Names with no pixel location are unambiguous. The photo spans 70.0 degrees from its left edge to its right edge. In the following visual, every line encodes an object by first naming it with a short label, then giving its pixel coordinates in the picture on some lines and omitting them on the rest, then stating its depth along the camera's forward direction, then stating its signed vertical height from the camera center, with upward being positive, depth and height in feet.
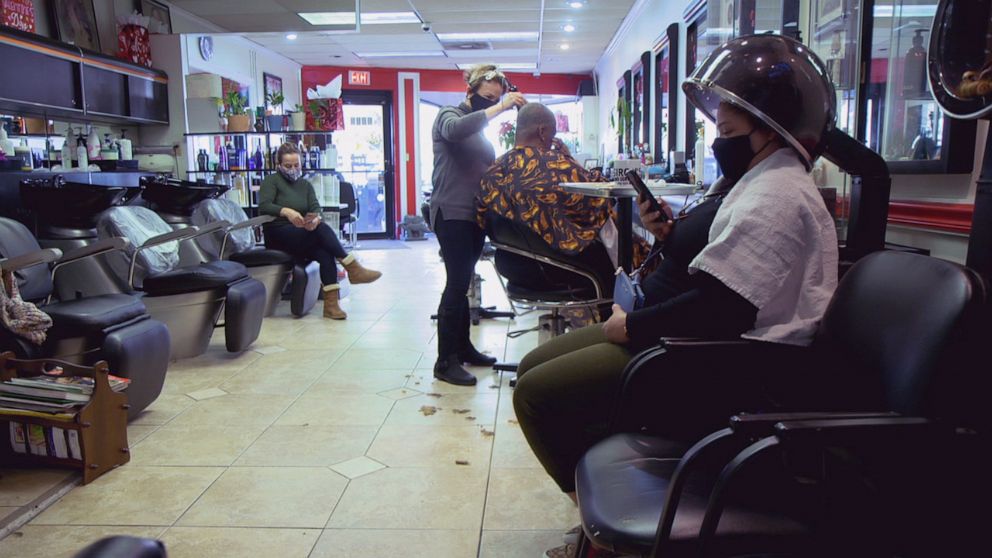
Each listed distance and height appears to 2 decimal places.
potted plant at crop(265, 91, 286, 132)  18.58 +1.55
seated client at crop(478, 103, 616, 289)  8.48 -0.25
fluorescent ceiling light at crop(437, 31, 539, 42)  27.58 +5.60
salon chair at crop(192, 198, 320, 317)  15.28 -1.68
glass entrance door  35.35 +1.62
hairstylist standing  9.80 +0.04
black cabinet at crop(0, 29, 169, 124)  14.47 +2.30
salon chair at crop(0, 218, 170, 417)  8.16 -1.75
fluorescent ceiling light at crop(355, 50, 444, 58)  31.20 +5.57
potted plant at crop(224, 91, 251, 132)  18.38 +1.86
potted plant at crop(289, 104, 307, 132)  18.37 +1.56
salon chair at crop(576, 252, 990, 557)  3.25 -1.34
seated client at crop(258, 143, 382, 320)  15.98 -1.06
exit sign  34.65 +4.99
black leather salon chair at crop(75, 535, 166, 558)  1.82 -0.95
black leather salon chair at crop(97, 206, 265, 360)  11.69 -1.78
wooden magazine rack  7.30 -2.52
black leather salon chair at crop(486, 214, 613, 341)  8.52 -1.15
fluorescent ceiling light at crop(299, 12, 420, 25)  22.97 +5.56
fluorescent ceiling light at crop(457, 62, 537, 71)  34.96 +5.60
